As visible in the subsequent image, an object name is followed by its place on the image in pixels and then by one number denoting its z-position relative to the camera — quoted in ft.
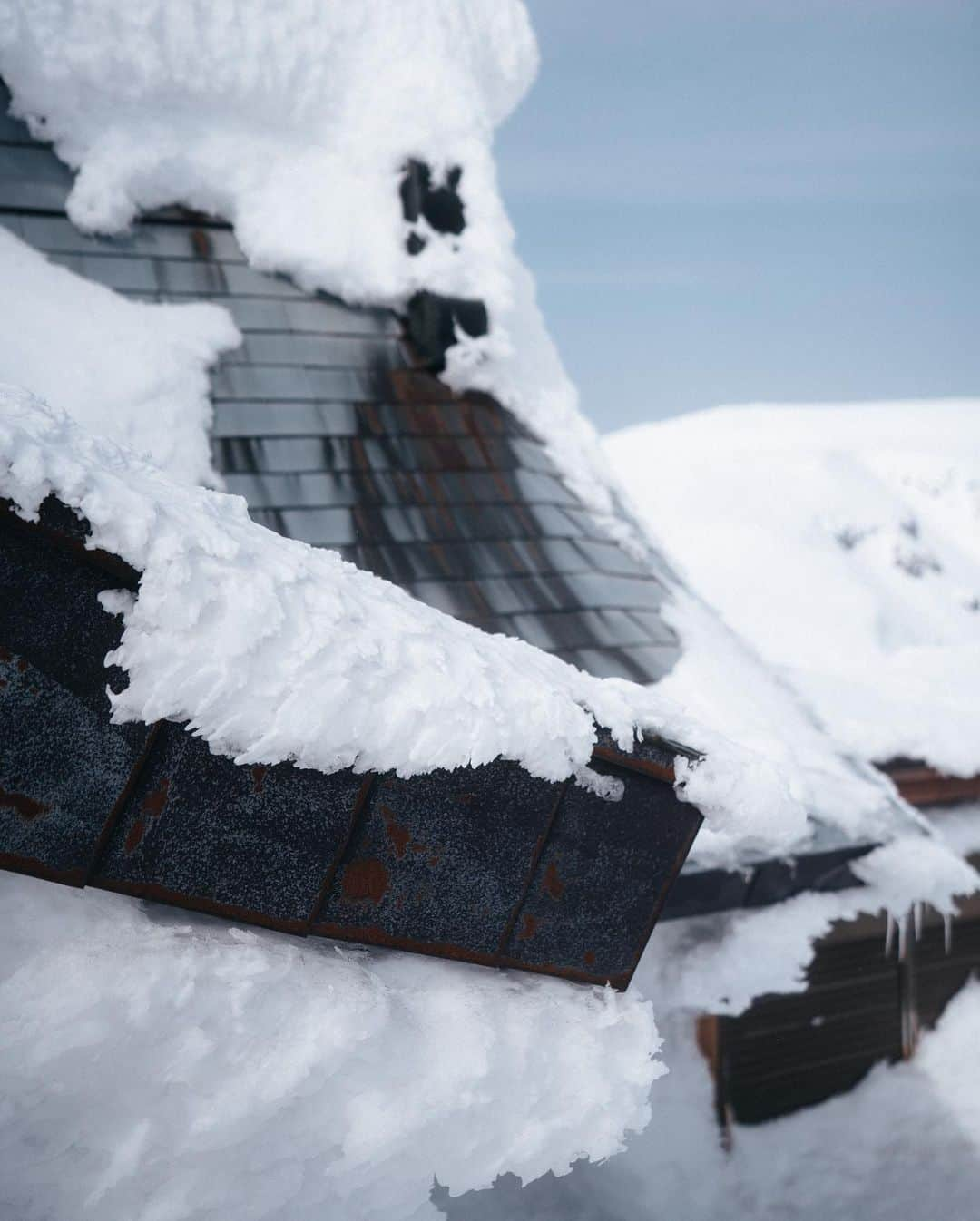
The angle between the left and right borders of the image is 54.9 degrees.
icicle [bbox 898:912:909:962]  15.03
